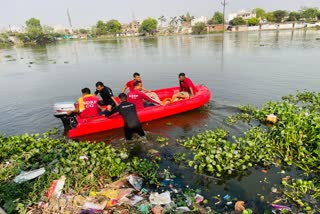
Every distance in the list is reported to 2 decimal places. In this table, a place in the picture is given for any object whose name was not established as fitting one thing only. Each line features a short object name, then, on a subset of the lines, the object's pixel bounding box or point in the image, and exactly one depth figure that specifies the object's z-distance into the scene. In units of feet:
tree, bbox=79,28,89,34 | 450.71
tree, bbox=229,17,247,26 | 298.29
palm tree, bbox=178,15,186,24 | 414.62
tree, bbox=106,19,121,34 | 378.94
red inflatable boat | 24.57
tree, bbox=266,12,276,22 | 330.75
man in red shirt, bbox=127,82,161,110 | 25.83
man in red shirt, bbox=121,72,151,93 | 30.32
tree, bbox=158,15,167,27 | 452.76
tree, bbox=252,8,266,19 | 401.66
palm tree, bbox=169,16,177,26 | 428.60
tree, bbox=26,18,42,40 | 246.68
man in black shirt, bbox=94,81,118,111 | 27.00
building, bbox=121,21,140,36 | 414.41
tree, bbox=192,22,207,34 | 300.81
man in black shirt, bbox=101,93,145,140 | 21.47
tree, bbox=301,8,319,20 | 299.58
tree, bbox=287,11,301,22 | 304.30
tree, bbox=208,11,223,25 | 365.81
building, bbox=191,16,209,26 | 513.82
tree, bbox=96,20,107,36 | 371.56
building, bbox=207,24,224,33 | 308.52
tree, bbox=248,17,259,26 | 303.60
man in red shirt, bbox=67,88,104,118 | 23.89
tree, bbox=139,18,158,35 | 365.81
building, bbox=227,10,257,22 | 426.26
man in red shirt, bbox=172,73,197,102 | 31.04
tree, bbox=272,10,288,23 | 316.40
